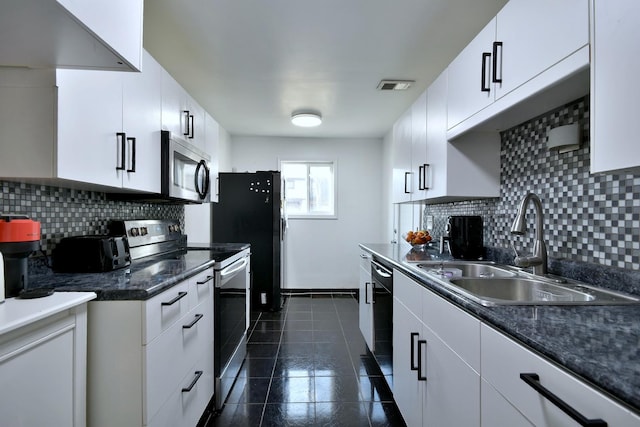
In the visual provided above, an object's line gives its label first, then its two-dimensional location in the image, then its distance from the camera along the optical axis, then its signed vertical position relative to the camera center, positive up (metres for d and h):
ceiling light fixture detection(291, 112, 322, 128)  3.72 +1.12
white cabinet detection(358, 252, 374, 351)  2.50 -0.70
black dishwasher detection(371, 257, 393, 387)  1.99 -0.66
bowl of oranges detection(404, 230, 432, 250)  2.64 -0.19
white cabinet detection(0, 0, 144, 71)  0.83 +0.51
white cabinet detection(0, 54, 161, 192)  1.14 +0.34
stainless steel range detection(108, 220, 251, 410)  1.92 -0.45
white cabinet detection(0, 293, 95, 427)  0.79 -0.41
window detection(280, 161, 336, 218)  5.03 +0.43
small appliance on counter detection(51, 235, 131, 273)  1.44 -0.18
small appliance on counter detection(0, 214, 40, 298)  1.02 -0.11
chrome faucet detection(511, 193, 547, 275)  1.36 -0.11
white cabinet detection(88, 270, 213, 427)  1.13 -0.53
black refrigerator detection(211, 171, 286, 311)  3.98 -0.11
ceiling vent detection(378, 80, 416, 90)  2.87 +1.18
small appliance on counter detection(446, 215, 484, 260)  2.07 -0.14
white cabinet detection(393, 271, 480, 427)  1.05 -0.61
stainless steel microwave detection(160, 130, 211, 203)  1.94 +0.29
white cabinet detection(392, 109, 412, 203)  2.77 +0.51
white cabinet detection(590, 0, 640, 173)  0.80 +0.34
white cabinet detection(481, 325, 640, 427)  0.55 -0.35
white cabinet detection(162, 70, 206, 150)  1.98 +0.68
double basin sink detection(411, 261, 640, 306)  1.02 -0.28
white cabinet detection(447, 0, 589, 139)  1.02 +0.59
